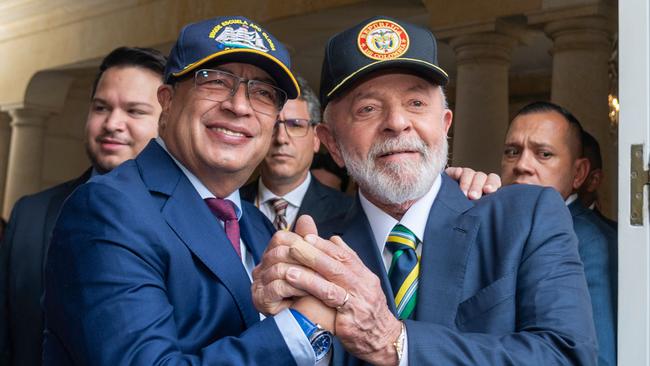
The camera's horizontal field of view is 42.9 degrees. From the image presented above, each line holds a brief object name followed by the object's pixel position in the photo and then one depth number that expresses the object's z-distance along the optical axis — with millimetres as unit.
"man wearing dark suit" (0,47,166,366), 2846
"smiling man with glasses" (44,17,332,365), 1570
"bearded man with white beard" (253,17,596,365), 1607
